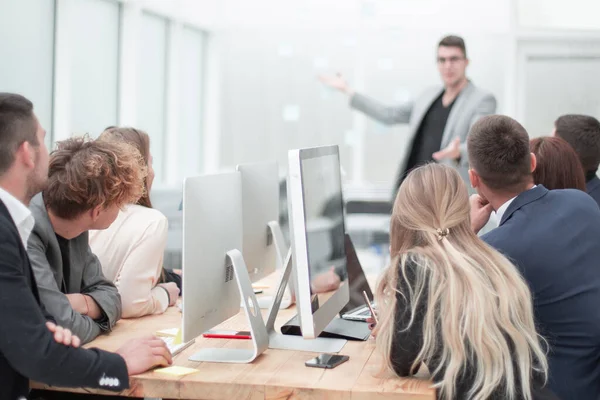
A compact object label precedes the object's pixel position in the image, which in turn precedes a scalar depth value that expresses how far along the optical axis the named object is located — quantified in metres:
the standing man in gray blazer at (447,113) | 4.70
